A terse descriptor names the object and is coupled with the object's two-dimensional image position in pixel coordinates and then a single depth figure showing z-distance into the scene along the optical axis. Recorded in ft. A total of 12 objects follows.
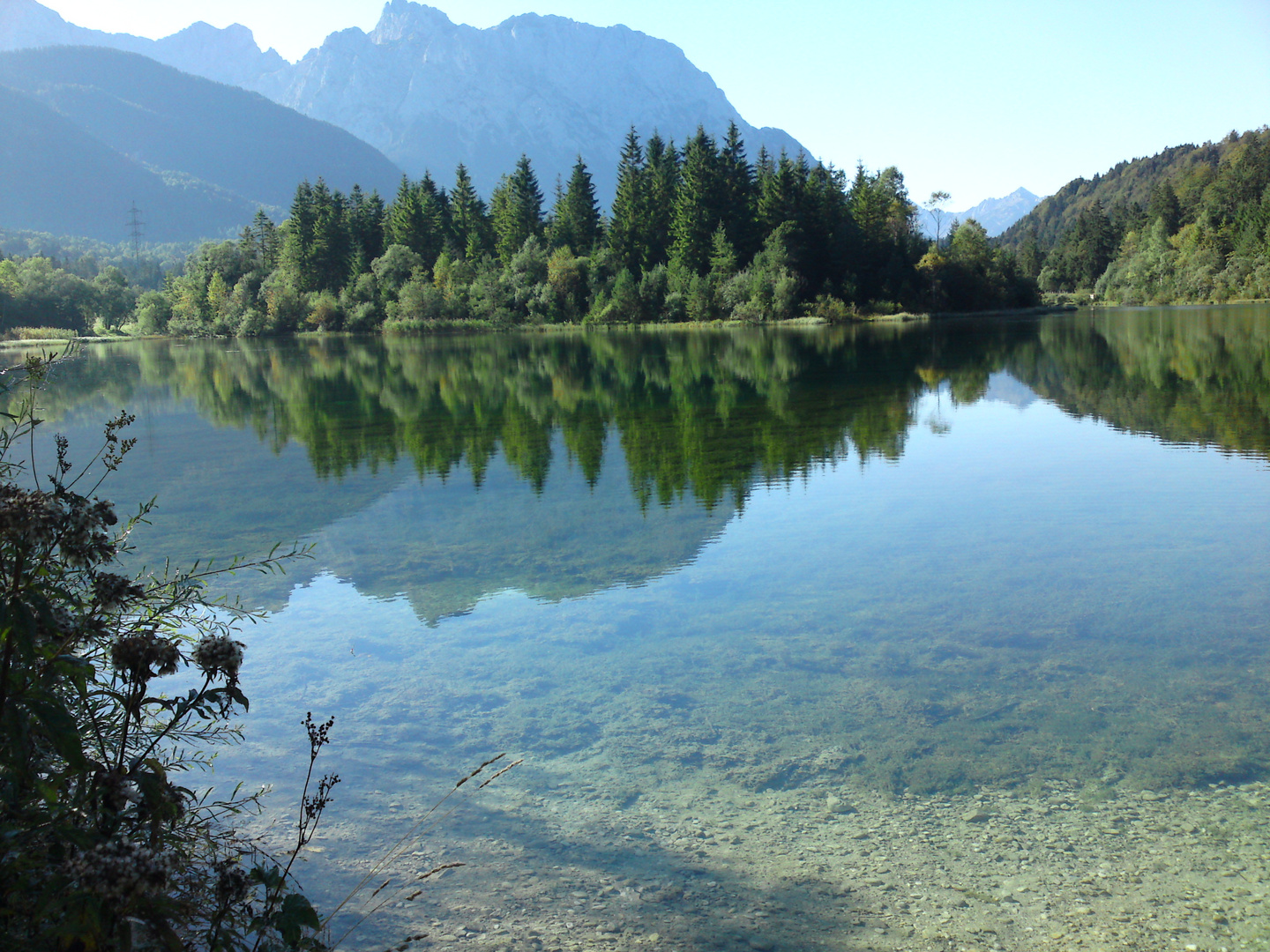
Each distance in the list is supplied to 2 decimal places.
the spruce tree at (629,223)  291.99
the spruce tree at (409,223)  334.65
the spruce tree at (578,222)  308.60
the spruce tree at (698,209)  275.39
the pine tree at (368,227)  355.15
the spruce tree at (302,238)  354.54
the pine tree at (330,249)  351.67
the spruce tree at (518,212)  321.32
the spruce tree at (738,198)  278.26
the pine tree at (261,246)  378.28
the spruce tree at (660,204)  291.99
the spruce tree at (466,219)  335.88
